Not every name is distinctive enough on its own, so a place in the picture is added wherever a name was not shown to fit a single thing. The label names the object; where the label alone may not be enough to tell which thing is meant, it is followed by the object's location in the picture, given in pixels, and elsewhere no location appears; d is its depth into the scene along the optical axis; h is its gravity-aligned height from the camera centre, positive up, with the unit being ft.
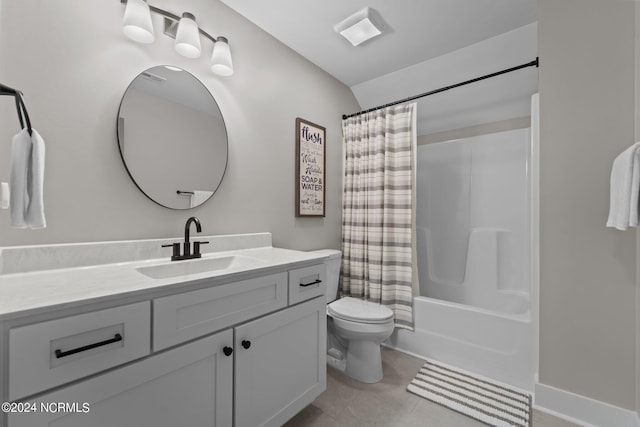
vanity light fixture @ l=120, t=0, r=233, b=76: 3.99 +2.99
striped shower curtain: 7.01 +0.16
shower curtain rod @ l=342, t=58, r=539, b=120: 5.44 +3.09
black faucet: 4.35 -0.56
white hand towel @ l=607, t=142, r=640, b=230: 3.66 +0.39
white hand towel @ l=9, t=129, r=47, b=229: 2.47 +0.30
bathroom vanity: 2.13 -1.26
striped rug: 4.75 -3.53
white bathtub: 5.49 -2.81
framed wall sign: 7.04 +1.29
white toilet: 5.64 -2.55
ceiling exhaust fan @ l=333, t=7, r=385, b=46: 5.73 +4.24
